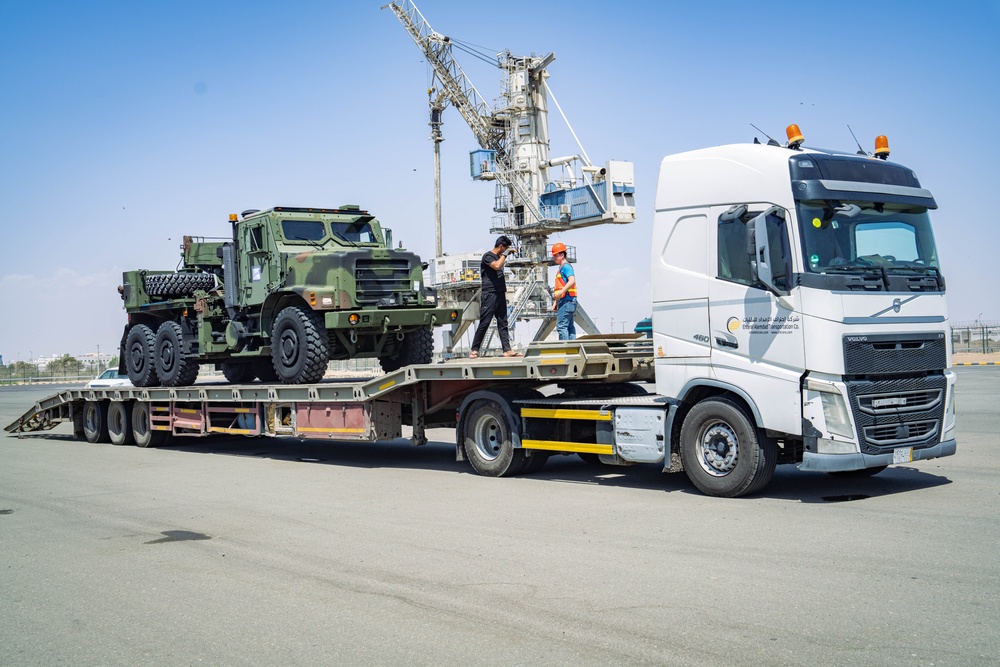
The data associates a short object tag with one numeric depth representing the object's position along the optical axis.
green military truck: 14.13
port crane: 55.81
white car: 28.99
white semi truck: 8.81
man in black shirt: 13.12
